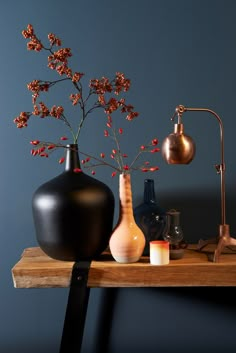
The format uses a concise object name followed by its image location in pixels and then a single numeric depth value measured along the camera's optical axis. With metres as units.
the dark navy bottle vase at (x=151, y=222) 1.37
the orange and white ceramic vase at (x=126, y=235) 1.26
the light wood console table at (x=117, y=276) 1.22
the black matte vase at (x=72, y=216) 1.25
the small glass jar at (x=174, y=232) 1.33
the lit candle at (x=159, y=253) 1.24
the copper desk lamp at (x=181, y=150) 1.28
